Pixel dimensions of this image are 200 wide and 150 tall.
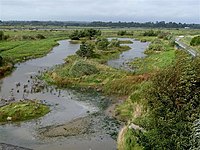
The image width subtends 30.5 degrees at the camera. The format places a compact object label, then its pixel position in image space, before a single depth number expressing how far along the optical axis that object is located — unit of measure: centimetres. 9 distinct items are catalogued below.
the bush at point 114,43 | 9966
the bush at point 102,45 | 9199
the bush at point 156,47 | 9215
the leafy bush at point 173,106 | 2070
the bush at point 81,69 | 5494
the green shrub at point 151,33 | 15290
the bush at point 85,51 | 7694
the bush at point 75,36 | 12925
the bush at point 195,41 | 7919
